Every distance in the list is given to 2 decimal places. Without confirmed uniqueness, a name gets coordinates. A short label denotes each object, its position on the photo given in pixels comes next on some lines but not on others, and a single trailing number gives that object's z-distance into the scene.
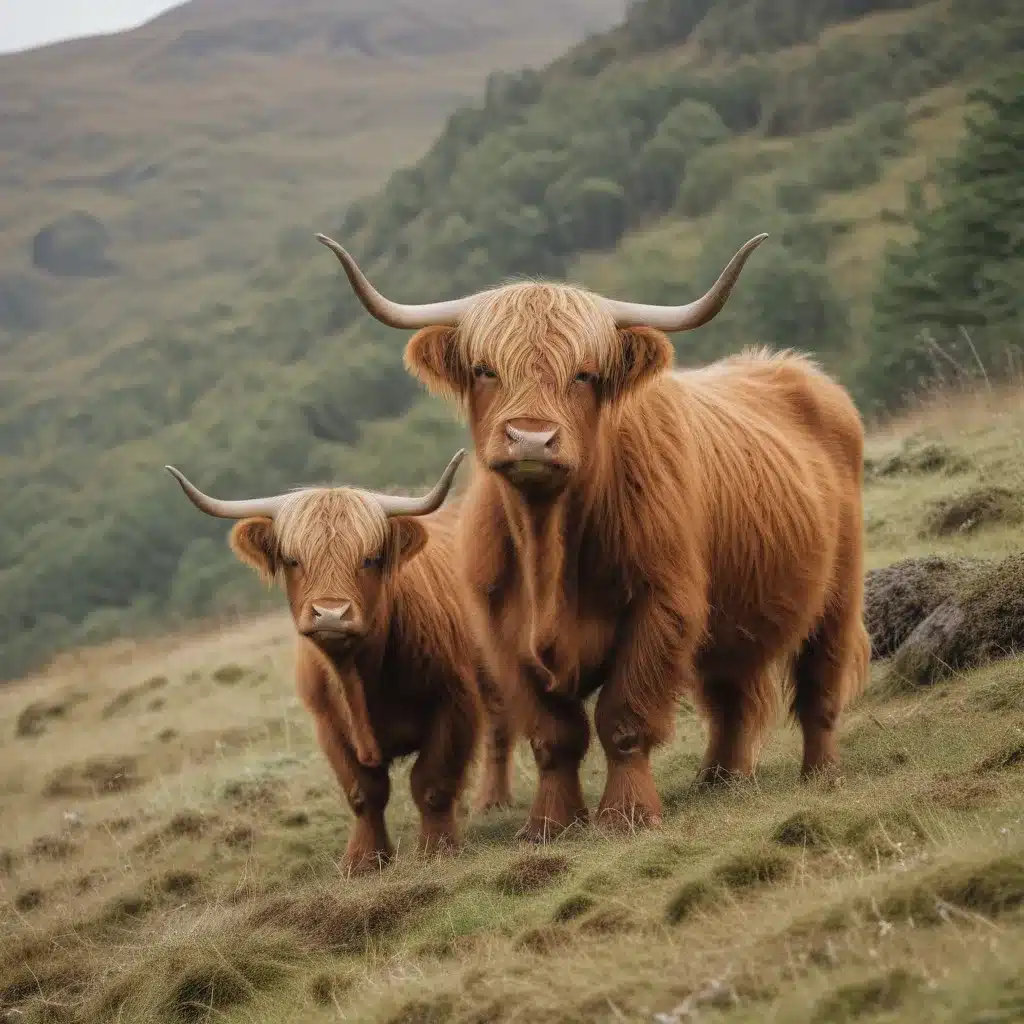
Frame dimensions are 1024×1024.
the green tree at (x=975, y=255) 25.06
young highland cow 6.20
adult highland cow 5.06
